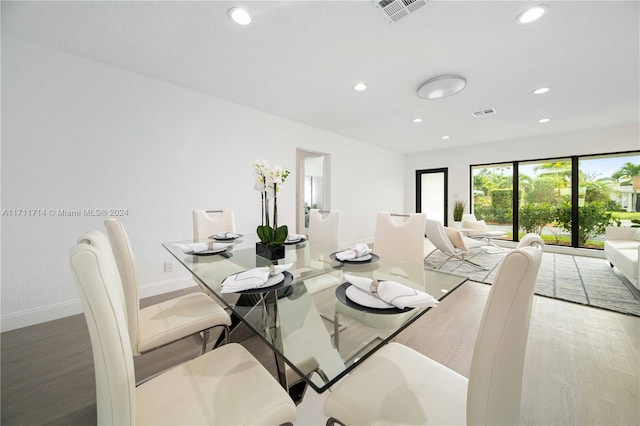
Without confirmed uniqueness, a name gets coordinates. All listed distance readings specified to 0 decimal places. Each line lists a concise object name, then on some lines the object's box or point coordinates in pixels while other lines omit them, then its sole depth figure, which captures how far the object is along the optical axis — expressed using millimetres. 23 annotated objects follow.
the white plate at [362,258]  1578
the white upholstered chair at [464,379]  561
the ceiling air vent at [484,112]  3678
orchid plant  1597
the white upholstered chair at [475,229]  4820
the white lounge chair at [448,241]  3611
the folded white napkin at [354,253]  1605
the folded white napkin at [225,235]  2332
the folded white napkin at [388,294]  835
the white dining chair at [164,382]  582
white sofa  2791
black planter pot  1699
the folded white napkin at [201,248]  1792
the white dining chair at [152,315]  1119
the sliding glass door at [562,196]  4562
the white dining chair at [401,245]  1380
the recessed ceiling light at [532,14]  1704
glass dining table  726
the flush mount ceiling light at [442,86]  2650
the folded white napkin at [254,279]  1015
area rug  2617
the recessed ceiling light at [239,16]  1746
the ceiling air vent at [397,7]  1667
